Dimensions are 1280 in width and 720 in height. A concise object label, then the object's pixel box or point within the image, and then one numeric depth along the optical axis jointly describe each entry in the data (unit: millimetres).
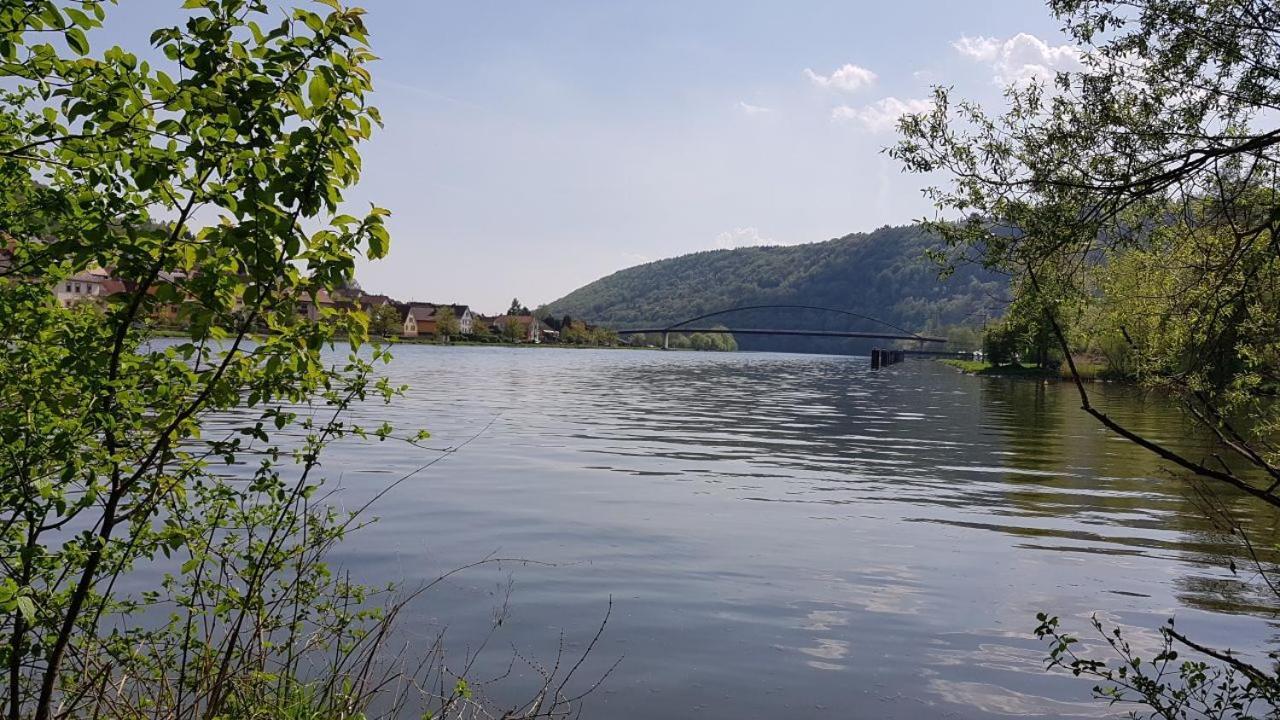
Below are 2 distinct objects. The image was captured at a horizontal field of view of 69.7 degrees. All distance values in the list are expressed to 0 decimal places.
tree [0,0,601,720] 4242
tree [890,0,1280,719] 9367
